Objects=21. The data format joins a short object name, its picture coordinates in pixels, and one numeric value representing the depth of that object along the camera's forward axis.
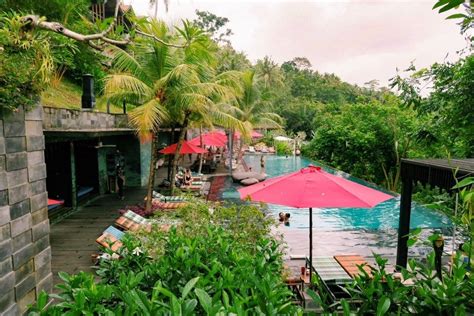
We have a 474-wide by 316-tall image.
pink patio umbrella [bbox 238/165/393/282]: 4.69
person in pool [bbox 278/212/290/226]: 11.55
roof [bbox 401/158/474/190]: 4.84
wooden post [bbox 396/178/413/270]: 6.26
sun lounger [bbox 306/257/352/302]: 5.23
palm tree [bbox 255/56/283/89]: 40.78
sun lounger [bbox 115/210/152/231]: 8.56
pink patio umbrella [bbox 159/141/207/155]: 13.79
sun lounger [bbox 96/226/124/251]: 7.05
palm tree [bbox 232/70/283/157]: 22.23
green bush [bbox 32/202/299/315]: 2.08
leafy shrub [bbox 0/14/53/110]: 3.97
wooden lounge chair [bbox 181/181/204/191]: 14.05
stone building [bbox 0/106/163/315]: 4.02
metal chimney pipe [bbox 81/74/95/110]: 10.73
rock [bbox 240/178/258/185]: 17.16
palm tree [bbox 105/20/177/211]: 9.88
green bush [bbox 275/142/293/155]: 31.91
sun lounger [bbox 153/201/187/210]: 11.11
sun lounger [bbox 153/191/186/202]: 12.07
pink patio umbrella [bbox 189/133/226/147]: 17.39
